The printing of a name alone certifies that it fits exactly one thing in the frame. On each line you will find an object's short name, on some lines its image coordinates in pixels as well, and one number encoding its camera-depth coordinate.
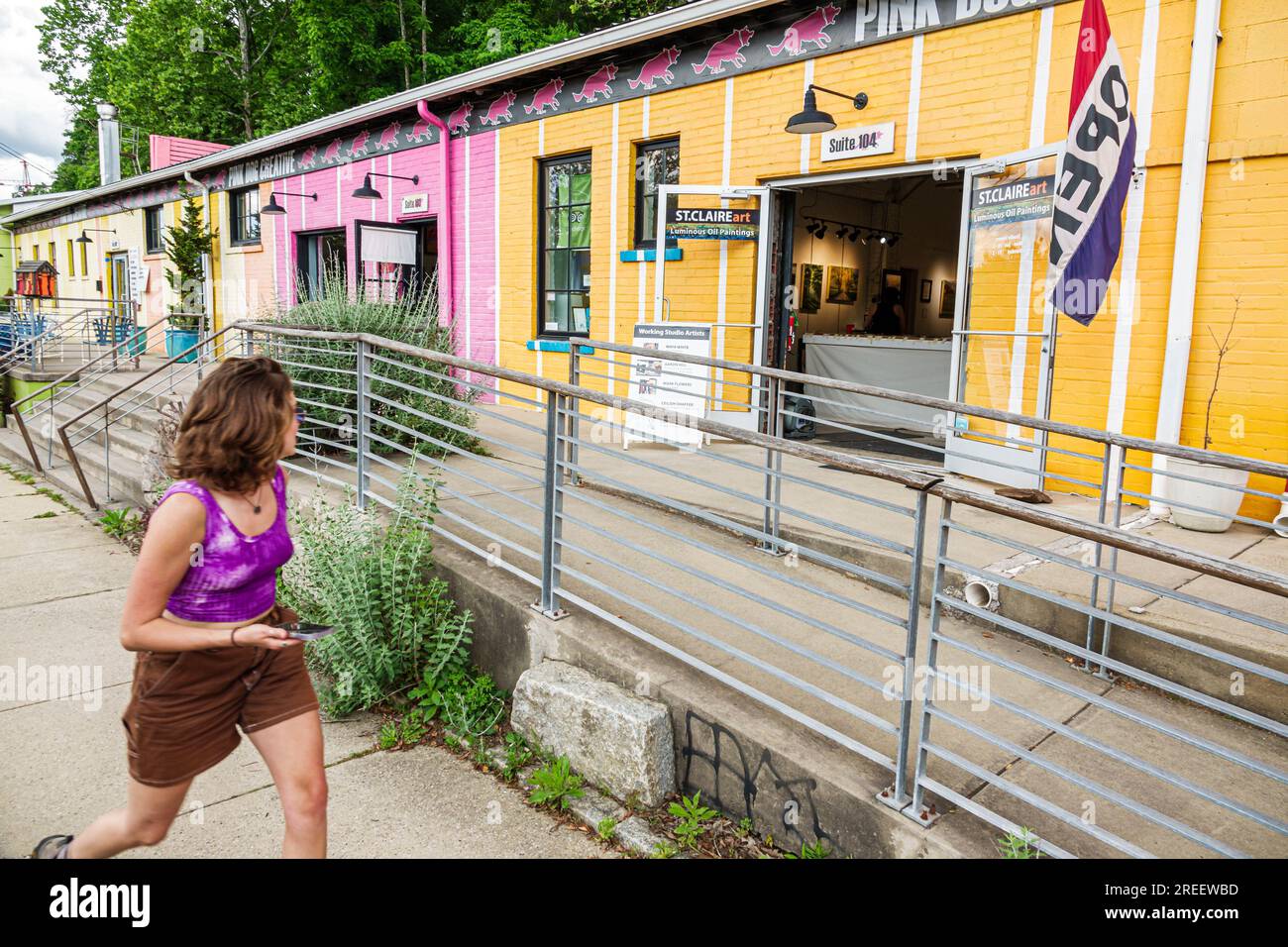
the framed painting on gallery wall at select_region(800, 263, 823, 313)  13.21
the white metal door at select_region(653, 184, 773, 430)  8.26
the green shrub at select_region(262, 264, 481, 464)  7.11
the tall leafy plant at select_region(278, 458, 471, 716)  4.09
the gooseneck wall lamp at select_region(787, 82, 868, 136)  6.93
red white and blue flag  5.51
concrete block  3.24
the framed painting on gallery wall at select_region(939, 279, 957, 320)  16.28
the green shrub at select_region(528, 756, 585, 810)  3.35
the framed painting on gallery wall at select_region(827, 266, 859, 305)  13.79
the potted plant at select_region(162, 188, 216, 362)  17.50
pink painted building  11.38
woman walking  2.17
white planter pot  5.21
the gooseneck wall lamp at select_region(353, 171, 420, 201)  11.98
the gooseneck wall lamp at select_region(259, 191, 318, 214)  14.85
